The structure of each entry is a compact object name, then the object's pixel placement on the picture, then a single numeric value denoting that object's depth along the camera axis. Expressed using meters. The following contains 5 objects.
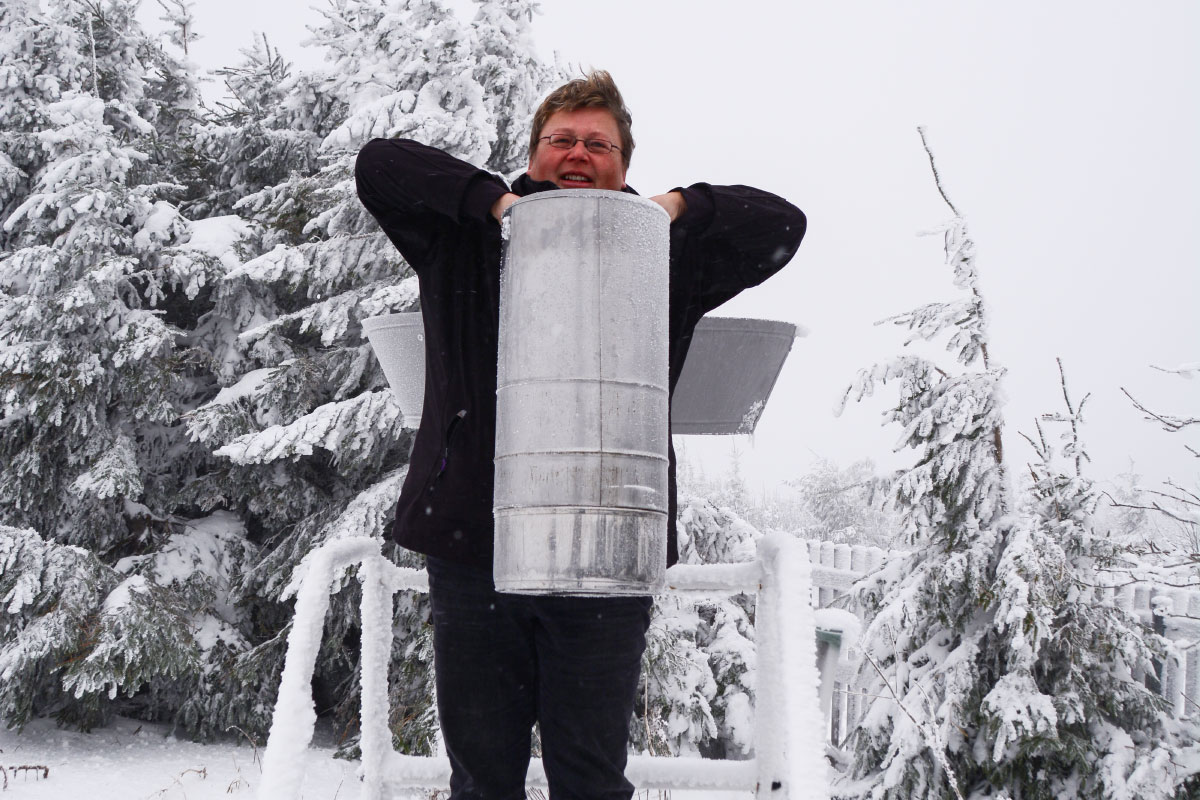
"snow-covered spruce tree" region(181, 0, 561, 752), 4.47
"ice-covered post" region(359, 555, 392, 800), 1.67
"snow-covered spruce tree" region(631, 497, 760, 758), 3.98
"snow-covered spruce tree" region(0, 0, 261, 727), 4.87
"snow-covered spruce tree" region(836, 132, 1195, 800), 2.86
